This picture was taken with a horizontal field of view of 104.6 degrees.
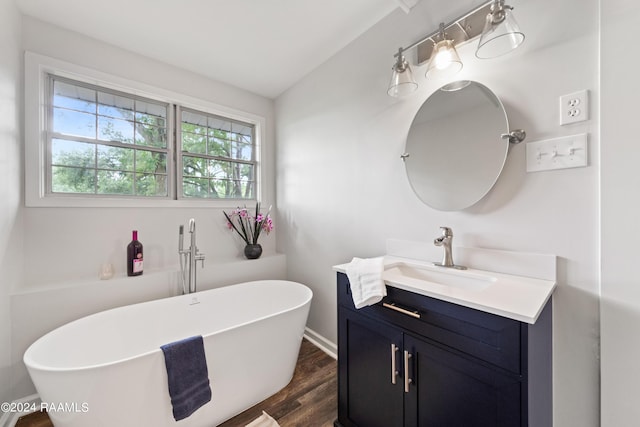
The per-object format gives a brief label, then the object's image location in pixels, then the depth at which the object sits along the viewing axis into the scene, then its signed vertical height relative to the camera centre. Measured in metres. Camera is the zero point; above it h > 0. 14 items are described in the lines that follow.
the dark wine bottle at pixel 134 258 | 1.96 -0.35
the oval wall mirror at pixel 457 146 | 1.23 +0.37
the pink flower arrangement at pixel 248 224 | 2.62 -0.11
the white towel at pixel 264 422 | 1.43 -1.22
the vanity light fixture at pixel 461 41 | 1.06 +0.84
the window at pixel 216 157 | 2.46 +0.61
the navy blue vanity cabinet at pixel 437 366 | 0.82 -0.63
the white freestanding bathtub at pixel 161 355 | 1.11 -0.83
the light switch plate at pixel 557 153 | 1.01 +0.25
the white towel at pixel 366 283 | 1.15 -0.34
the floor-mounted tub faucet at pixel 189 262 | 2.11 -0.41
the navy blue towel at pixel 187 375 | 1.23 -0.83
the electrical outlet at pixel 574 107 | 1.00 +0.43
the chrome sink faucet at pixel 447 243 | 1.34 -0.17
